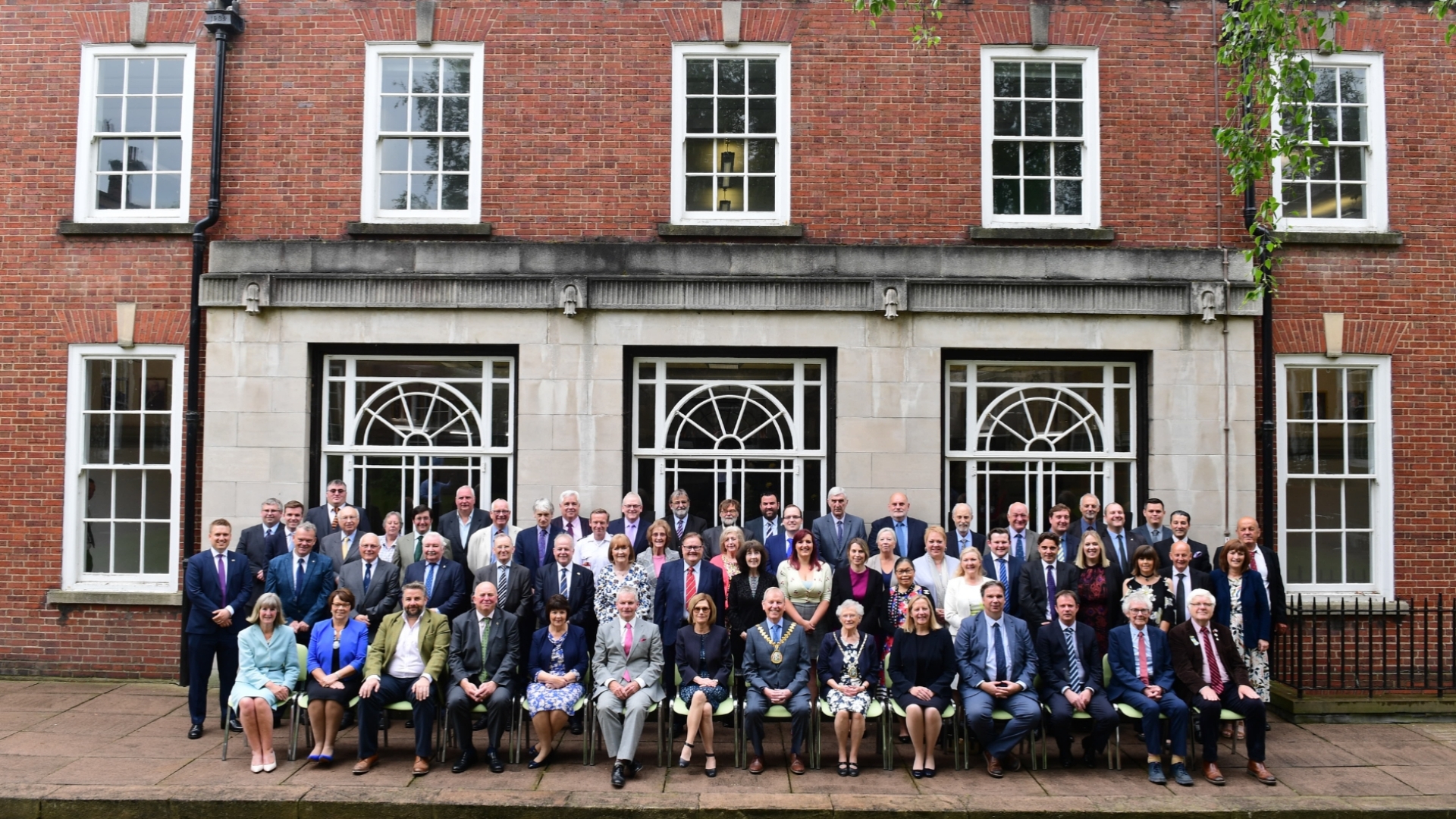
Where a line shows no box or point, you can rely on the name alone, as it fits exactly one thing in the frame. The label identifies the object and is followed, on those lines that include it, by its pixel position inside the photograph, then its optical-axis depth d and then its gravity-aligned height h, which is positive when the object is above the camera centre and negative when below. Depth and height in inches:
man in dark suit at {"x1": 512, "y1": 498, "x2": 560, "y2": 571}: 371.9 -37.3
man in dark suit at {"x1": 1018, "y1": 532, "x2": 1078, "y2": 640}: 341.4 -46.8
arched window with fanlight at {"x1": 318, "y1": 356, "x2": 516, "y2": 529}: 436.1 +3.4
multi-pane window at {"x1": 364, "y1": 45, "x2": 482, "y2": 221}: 442.6 +130.3
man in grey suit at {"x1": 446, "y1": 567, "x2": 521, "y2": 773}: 317.7 -70.1
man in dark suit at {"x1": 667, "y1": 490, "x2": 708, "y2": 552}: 384.2 -30.2
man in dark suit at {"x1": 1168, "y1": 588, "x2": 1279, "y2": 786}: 313.3 -72.0
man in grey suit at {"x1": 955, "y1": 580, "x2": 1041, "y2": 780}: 316.8 -69.6
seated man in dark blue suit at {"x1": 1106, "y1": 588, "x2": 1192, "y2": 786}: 314.0 -70.7
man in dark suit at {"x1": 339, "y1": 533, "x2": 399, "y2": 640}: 350.0 -49.7
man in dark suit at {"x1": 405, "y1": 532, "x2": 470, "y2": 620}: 352.5 -48.1
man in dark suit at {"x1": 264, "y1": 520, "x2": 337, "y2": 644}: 354.9 -50.4
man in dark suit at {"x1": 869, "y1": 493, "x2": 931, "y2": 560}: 382.6 -32.7
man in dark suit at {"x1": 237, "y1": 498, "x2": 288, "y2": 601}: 376.4 -38.5
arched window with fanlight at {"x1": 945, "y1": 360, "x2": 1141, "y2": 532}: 436.1 +3.0
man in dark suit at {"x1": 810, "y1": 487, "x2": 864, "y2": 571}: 382.3 -33.8
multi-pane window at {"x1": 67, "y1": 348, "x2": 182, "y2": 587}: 438.9 -12.8
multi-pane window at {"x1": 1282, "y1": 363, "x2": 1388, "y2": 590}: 439.5 -11.4
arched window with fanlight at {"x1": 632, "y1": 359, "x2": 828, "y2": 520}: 434.3 +3.2
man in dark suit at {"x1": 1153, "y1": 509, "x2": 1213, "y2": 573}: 363.6 -36.6
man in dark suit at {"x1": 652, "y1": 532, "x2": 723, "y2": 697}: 342.0 -49.5
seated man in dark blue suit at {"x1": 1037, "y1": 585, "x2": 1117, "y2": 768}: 319.0 -71.6
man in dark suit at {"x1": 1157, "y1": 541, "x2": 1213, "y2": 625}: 346.0 -45.6
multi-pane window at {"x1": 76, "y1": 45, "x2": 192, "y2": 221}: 445.7 +129.7
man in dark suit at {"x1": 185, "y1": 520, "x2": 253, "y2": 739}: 353.4 -58.1
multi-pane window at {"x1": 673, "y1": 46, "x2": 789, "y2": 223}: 441.7 +130.8
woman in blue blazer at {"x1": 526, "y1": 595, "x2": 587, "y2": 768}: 319.9 -73.2
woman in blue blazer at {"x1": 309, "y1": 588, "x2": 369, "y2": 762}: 317.7 -71.6
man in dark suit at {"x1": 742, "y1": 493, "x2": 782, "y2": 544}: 385.7 -31.7
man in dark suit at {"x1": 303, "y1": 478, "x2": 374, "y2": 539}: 394.3 -28.3
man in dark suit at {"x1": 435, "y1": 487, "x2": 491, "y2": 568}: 385.4 -32.6
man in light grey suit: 312.7 -73.9
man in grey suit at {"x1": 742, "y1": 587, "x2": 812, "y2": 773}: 317.7 -71.7
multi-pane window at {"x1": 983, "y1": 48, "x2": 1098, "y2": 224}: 440.5 +129.8
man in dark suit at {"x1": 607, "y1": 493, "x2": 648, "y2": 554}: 379.9 -31.7
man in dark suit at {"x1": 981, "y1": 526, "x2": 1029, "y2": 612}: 353.7 -42.1
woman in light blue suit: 313.3 -73.7
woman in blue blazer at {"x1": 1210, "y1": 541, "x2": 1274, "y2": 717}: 351.3 -53.3
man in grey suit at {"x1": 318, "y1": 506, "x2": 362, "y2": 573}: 370.0 -38.1
